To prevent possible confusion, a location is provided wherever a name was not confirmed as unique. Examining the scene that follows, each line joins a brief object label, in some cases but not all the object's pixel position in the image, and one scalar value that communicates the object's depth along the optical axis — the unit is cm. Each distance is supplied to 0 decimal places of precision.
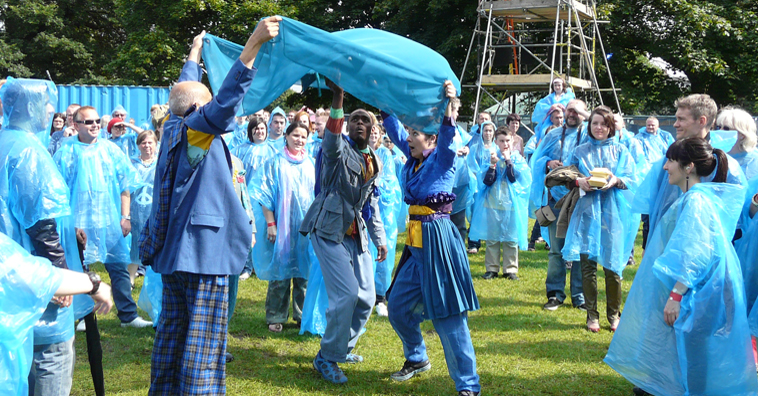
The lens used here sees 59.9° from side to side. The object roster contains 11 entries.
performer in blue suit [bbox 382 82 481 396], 411
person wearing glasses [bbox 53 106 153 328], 561
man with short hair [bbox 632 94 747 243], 420
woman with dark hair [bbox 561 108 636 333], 563
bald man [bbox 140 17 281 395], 322
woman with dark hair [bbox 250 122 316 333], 559
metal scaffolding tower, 1666
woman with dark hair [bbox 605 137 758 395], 351
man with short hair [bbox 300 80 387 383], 454
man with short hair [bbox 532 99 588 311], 658
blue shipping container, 1683
